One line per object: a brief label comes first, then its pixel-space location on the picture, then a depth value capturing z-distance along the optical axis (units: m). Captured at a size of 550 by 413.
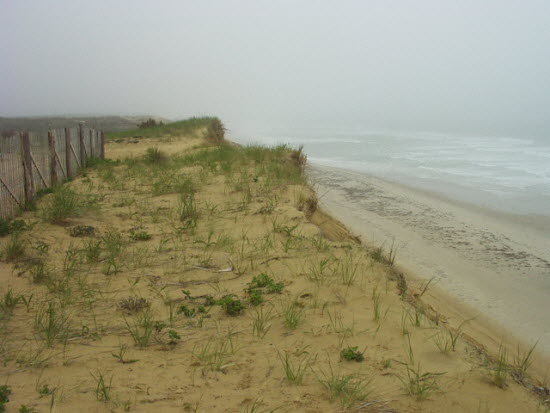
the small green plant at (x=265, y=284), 4.42
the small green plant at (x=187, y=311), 3.95
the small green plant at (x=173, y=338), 3.50
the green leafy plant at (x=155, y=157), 12.92
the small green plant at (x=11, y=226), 6.10
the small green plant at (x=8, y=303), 3.92
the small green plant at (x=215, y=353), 3.22
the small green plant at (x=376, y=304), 3.96
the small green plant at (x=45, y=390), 2.80
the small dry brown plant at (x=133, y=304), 4.04
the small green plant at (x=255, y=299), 4.17
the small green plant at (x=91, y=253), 5.12
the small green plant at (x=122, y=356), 3.25
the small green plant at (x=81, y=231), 6.11
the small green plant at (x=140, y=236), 5.95
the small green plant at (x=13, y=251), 5.16
